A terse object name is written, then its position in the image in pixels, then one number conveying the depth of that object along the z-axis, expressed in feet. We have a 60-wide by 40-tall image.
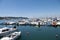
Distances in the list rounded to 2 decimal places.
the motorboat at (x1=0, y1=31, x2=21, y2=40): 29.04
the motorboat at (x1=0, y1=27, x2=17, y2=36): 35.46
